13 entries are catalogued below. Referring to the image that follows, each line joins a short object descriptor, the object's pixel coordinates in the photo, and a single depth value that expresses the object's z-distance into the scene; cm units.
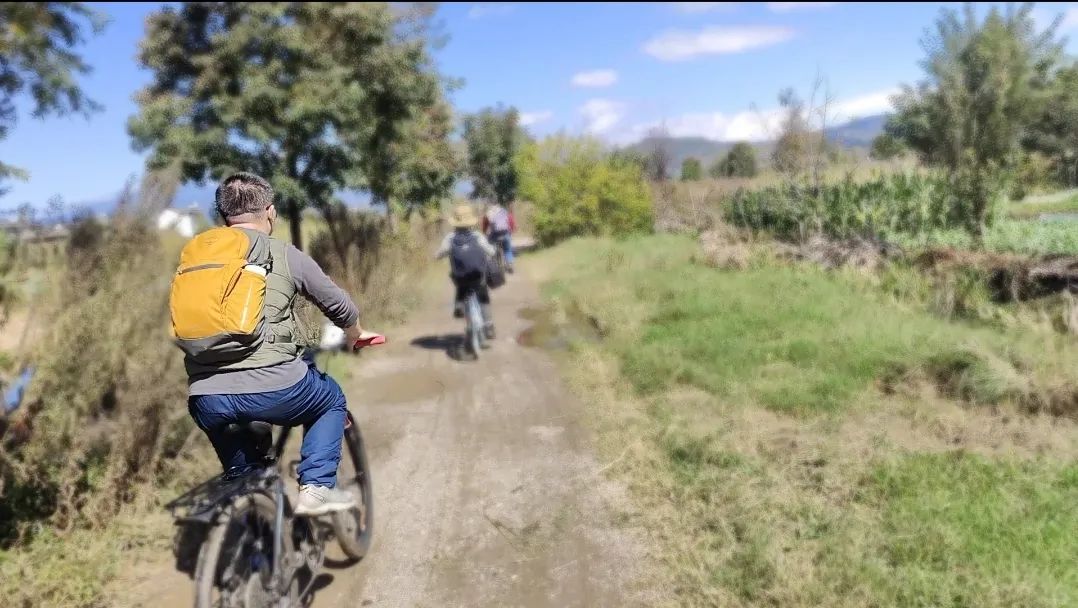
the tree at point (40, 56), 445
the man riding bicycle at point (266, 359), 266
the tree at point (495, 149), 3531
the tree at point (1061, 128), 1911
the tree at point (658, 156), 2816
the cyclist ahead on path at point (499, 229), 1603
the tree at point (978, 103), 1195
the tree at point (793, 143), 1430
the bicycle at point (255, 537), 293
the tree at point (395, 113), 1140
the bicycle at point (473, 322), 859
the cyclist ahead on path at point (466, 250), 820
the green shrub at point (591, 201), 2198
